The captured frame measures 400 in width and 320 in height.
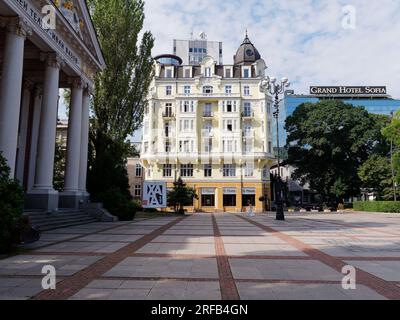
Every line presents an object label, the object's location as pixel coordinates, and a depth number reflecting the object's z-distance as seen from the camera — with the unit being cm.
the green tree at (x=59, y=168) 3466
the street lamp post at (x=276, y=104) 2503
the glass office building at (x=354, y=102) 8444
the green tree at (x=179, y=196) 4001
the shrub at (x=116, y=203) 2342
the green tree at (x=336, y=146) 5184
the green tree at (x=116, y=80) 2769
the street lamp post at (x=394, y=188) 4498
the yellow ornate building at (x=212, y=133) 5388
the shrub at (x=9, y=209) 903
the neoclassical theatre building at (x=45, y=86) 1511
